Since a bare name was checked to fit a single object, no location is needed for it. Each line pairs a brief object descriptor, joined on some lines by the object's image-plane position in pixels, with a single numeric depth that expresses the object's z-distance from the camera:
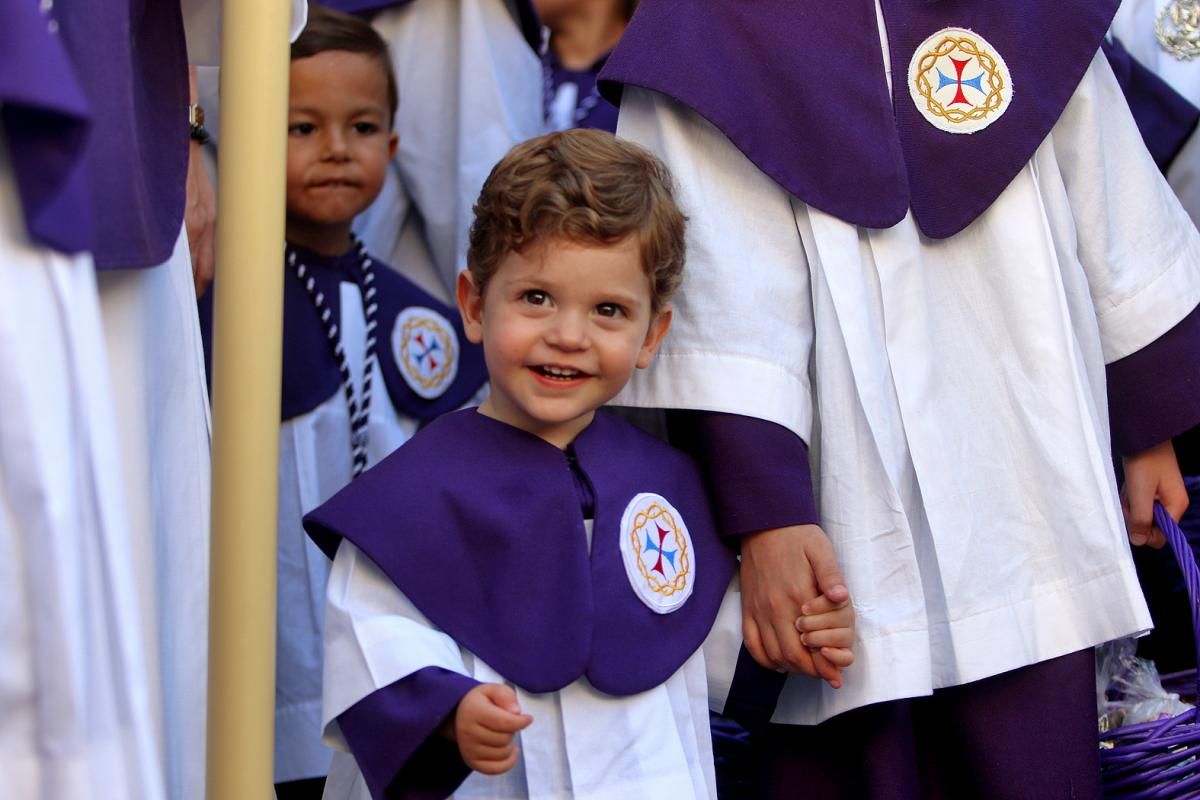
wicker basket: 4.70
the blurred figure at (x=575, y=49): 7.07
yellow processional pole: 3.12
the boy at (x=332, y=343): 5.79
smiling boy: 3.92
